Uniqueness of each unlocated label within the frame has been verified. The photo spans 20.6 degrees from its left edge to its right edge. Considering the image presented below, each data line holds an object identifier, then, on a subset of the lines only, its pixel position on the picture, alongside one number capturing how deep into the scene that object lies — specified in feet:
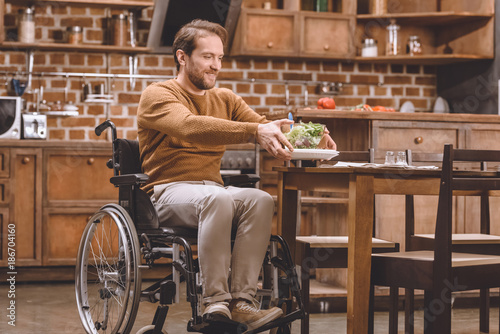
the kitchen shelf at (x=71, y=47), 28.88
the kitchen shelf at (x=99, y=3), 28.77
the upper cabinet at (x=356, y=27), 29.67
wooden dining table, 13.99
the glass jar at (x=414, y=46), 31.09
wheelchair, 14.10
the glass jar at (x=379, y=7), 30.44
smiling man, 14.33
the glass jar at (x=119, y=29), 29.67
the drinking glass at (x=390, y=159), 15.48
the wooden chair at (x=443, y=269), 13.04
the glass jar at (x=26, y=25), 28.97
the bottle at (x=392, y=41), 30.97
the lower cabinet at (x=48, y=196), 26.56
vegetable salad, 15.46
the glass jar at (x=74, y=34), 29.53
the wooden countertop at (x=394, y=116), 22.89
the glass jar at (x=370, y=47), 30.93
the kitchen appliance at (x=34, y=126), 28.13
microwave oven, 27.53
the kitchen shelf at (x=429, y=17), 29.58
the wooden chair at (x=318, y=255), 16.50
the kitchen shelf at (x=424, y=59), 29.87
